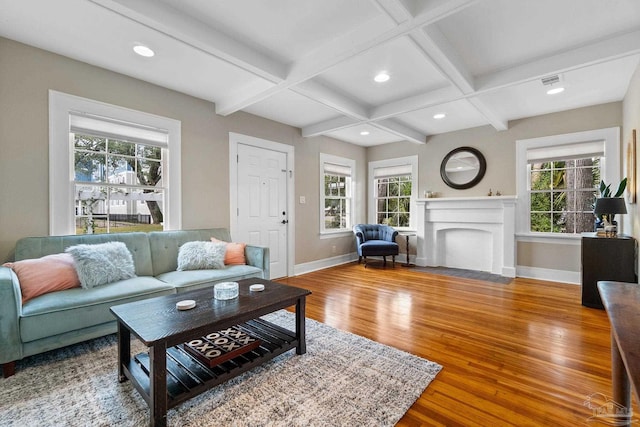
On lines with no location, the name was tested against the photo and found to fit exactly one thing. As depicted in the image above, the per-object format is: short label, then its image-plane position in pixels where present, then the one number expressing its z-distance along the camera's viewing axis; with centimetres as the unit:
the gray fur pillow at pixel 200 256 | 307
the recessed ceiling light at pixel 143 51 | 255
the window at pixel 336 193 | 547
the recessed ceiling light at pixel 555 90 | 346
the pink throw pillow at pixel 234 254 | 333
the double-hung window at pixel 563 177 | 402
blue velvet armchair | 536
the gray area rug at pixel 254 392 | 153
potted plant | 308
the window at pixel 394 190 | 590
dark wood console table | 78
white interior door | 420
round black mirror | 503
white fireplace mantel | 469
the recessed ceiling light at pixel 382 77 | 307
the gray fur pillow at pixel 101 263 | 237
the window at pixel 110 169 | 272
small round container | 205
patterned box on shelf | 181
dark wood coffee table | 147
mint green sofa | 186
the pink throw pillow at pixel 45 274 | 211
